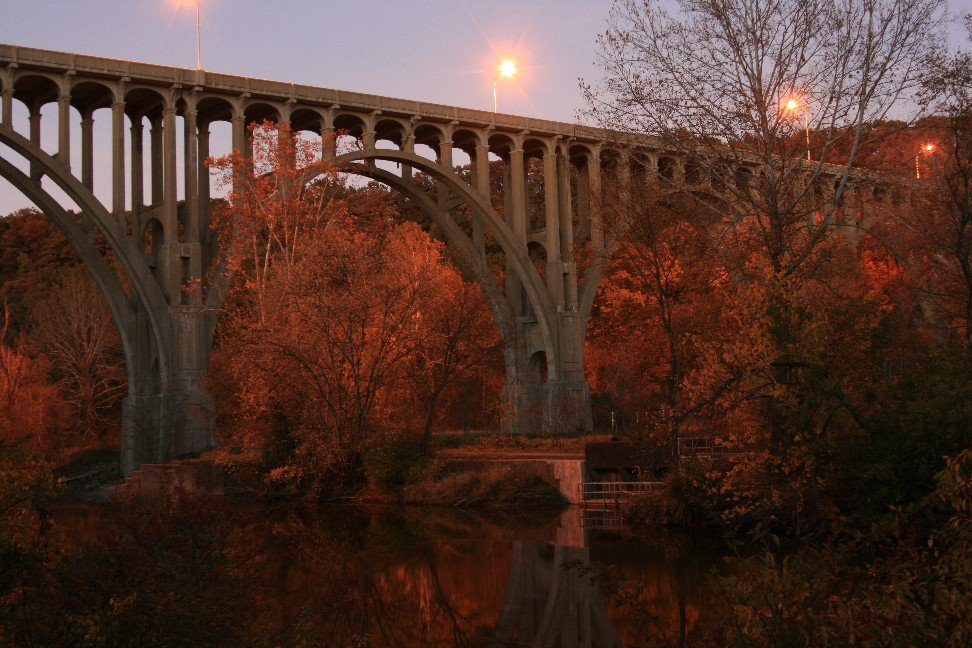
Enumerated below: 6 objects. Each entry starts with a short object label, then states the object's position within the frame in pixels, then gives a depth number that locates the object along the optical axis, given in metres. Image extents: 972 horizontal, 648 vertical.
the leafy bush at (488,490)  23.38
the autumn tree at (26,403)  32.62
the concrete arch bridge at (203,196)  27.38
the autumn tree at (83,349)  38.09
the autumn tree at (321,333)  25.02
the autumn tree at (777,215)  15.69
